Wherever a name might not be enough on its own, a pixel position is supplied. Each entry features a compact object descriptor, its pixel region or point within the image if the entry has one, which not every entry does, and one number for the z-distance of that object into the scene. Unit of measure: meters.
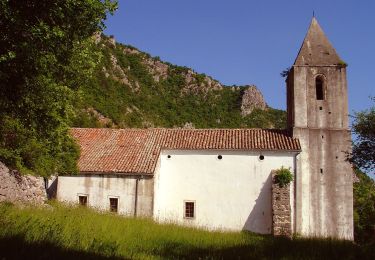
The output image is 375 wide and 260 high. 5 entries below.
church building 24.69
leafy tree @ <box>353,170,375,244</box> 39.50
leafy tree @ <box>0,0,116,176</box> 10.20
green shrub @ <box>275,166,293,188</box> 24.22
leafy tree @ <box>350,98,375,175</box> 18.05
